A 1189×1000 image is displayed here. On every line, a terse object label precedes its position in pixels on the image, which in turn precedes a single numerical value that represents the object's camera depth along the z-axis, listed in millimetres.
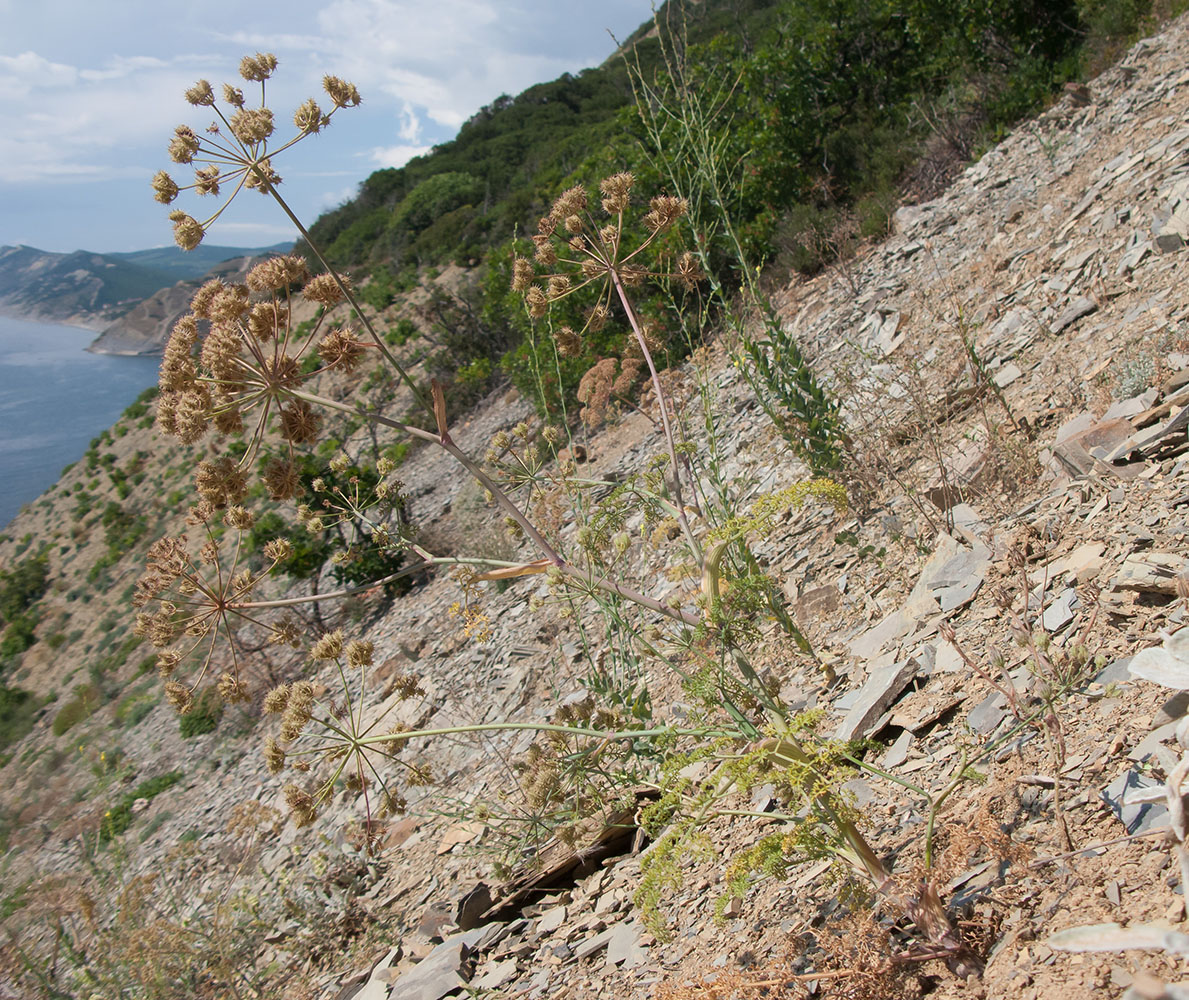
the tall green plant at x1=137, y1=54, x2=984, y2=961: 2008
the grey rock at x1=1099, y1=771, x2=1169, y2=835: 1465
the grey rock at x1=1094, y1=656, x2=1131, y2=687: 1862
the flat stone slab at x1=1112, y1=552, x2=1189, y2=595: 1959
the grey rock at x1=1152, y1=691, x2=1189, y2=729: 1603
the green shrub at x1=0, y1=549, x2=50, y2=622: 29750
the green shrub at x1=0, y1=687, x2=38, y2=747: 20812
